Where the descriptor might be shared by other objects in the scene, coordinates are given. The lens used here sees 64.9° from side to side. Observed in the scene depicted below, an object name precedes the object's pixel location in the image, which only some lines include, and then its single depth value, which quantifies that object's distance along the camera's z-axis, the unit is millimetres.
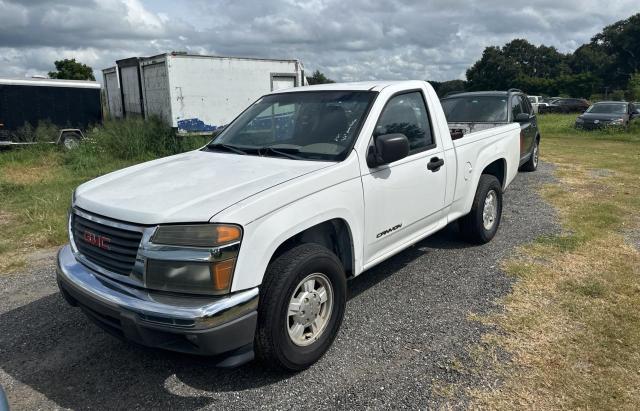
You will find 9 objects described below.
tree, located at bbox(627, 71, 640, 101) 24778
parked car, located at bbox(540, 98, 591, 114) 43219
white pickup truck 2699
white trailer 12812
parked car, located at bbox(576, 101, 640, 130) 19695
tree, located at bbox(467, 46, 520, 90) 86125
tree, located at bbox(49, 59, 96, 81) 46844
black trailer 14336
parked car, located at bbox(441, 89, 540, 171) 9039
